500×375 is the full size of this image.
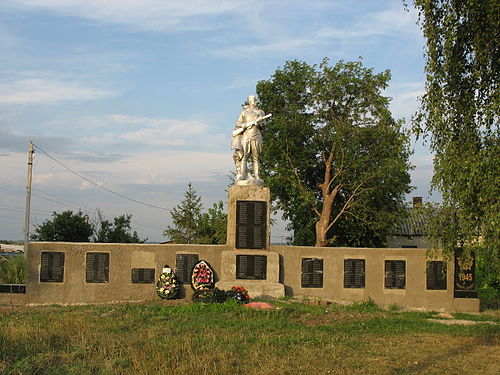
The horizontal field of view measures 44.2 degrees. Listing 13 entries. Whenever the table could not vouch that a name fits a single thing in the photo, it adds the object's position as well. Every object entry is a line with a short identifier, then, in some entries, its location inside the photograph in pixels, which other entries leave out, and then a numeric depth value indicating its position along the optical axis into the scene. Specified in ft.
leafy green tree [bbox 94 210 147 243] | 102.47
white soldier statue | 59.57
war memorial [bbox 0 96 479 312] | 56.85
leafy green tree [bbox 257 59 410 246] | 89.30
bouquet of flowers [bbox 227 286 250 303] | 49.47
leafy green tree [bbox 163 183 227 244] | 97.60
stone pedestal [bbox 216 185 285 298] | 56.90
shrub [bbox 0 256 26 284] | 66.59
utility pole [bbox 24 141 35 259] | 92.67
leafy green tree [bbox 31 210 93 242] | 94.89
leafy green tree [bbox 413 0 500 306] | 35.70
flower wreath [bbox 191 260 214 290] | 56.13
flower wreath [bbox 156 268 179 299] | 55.03
